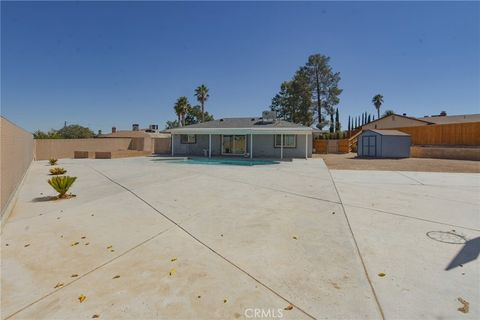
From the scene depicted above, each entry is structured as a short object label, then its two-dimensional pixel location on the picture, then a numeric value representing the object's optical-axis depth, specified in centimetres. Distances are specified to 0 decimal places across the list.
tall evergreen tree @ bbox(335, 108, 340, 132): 3540
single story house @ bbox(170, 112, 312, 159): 1903
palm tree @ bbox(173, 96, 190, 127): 3938
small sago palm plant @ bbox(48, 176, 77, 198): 677
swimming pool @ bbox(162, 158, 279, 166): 1621
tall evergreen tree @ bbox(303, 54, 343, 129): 3616
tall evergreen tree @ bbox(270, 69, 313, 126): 3631
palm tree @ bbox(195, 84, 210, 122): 4126
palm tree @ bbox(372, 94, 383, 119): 5547
